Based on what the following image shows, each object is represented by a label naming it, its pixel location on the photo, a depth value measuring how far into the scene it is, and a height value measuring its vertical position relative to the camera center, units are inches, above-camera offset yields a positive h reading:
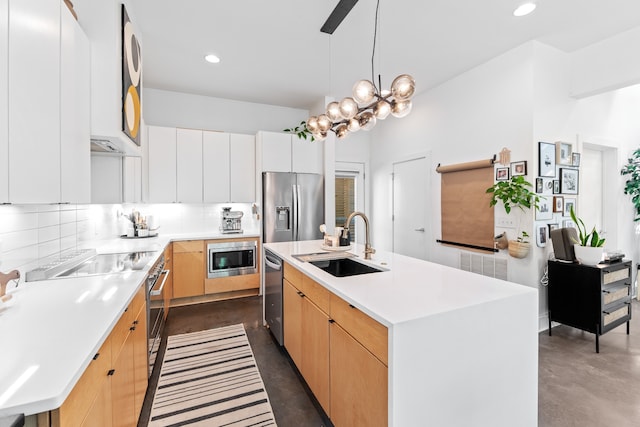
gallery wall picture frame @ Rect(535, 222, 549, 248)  116.6 -9.7
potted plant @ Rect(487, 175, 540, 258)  114.3 +4.5
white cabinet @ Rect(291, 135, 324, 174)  171.1 +33.8
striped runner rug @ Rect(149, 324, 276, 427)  71.9 -50.6
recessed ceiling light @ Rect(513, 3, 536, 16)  95.3 +67.8
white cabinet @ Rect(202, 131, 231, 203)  161.3 +25.7
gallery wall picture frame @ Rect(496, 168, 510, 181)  122.8 +15.6
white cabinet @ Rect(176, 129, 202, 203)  155.6 +25.3
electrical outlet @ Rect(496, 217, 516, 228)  122.7 -5.1
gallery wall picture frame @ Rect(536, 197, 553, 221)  116.3 +0.1
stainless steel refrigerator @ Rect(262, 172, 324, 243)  162.4 +3.1
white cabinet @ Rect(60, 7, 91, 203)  60.5 +23.0
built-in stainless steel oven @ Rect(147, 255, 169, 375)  82.0 -29.6
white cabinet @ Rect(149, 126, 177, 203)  150.5 +25.1
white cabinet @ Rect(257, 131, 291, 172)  163.9 +34.7
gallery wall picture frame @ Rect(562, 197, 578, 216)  124.4 +2.2
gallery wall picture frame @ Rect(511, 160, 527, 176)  116.8 +17.3
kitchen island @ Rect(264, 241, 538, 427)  44.7 -23.4
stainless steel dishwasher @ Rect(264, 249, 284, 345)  101.0 -31.0
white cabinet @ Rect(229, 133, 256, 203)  167.2 +26.0
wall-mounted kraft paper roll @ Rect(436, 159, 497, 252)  132.0 +2.5
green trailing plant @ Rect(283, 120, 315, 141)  173.0 +50.6
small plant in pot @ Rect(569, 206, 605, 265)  106.9 -14.9
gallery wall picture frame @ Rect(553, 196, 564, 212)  120.8 +2.6
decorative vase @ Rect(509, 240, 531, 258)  115.6 -15.5
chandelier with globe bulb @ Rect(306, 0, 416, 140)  73.2 +29.6
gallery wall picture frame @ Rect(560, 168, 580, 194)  122.7 +12.8
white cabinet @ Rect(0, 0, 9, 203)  42.5 +15.8
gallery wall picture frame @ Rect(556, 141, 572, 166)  119.3 +23.9
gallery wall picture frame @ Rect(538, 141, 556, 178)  115.1 +20.5
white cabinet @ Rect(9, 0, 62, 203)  45.4 +19.3
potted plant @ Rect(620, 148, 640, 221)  150.5 +17.9
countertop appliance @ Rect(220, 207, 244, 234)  168.2 -5.4
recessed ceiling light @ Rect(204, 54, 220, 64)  128.3 +69.1
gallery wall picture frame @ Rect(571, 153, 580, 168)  125.1 +22.1
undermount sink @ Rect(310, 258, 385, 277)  90.1 -18.2
